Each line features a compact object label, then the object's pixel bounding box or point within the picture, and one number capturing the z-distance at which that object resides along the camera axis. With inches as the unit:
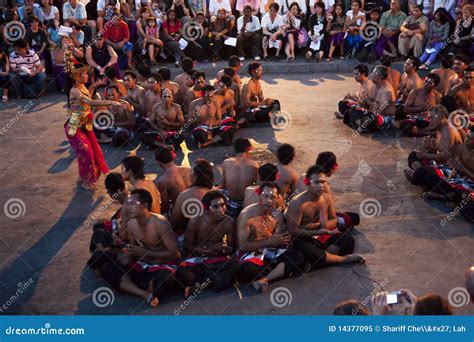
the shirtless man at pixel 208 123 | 398.3
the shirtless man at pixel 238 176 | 301.4
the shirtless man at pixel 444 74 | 432.1
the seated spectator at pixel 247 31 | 569.0
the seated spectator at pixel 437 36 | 531.5
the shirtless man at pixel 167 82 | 437.7
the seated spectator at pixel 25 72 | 510.6
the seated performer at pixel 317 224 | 263.1
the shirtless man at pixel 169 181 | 295.9
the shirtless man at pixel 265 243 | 252.4
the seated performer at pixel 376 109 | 409.1
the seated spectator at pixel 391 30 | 549.0
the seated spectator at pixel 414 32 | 538.3
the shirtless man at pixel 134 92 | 418.6
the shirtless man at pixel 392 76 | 445.7
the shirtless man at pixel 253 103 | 431.2
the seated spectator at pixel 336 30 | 560.7
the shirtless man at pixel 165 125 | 397.7
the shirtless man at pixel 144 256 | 246.2
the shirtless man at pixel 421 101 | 404.5
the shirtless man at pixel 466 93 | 397.1
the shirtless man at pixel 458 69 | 417.6
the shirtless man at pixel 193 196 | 272.5
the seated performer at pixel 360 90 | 424.8
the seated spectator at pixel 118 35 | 542.9
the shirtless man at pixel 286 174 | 298.2
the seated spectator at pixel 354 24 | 556.7
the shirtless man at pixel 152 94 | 418.6
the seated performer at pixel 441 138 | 323.6
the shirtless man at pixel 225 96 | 414.6
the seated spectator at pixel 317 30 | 563.2
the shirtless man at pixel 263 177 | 280.4
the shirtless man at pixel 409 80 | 429.4
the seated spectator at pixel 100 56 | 522.3
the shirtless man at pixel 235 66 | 448.5
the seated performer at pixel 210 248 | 248.2
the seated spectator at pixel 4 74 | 506.3
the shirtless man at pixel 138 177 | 281.9
